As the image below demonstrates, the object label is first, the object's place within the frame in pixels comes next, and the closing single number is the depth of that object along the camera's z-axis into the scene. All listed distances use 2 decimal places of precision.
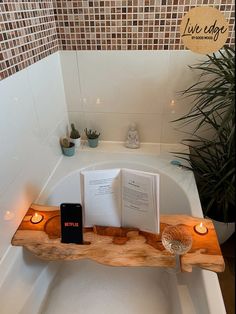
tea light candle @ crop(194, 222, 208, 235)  1.07
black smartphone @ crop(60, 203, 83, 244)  0.99
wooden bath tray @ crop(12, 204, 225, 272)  0.98
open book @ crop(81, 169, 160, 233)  0.95
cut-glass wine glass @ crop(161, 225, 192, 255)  0.98
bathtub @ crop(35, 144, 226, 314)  1.08
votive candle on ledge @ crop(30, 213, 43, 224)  1.14
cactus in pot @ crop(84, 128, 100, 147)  1.68
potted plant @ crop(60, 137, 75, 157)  1.61
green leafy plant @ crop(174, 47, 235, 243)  1.18
